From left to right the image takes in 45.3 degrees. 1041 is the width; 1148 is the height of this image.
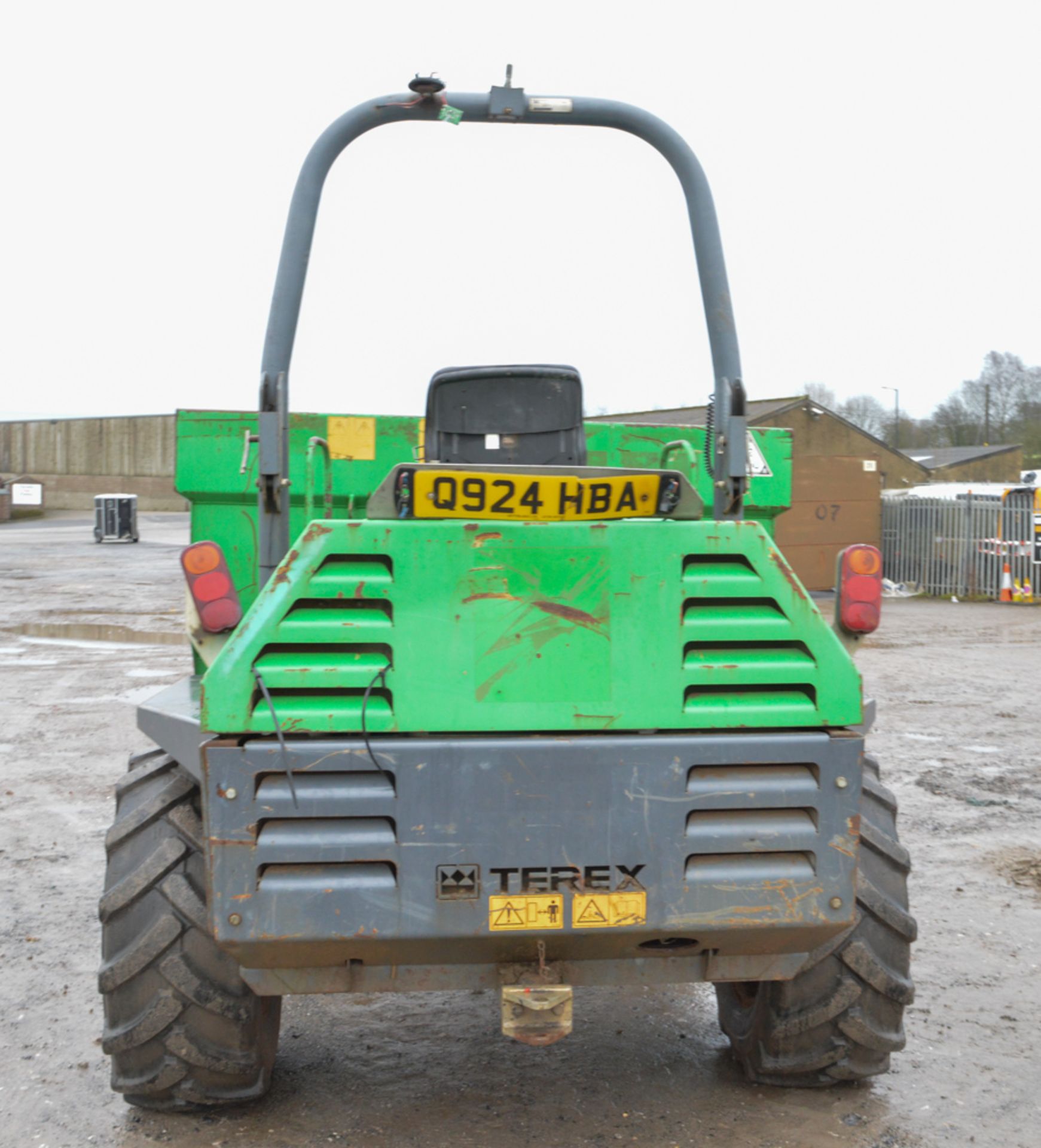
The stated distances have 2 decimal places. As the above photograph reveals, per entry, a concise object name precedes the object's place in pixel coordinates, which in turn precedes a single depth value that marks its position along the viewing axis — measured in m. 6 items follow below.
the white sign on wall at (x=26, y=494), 49.56
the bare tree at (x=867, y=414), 77.44
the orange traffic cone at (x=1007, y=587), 20.39
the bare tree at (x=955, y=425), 74.69
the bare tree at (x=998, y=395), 73.50
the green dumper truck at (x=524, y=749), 2.85
